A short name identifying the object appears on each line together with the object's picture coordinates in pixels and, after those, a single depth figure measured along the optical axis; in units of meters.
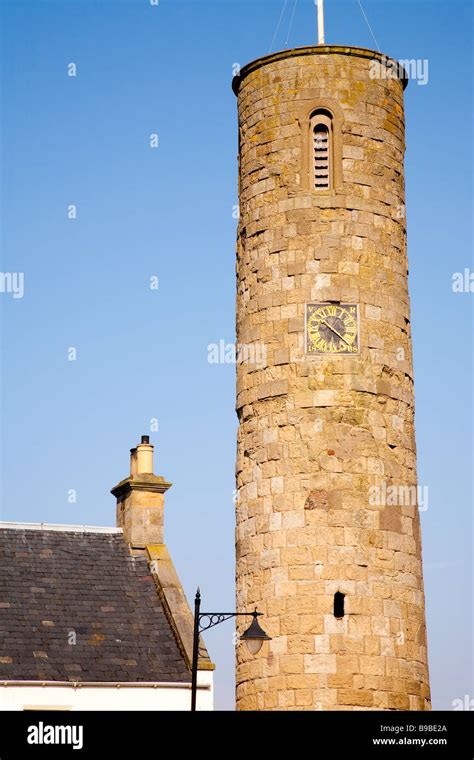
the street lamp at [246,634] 21.66
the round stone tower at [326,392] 23.84
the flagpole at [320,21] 26.58
